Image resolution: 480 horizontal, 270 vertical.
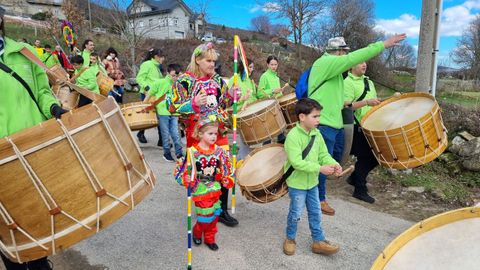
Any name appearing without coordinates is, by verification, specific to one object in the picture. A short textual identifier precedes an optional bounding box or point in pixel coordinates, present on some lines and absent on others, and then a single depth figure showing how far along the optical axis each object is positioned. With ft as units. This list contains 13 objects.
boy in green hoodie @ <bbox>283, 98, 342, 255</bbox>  10.32
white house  63.67
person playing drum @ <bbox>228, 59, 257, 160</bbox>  18.85
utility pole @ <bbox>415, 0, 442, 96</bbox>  18.28
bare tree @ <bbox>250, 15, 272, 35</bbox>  137.18
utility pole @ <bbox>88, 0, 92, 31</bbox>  84.03
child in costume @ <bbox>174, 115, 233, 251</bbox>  10.40
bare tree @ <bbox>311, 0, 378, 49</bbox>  66.74
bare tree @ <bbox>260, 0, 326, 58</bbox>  82.48
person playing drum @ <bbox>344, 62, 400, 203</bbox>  14.75
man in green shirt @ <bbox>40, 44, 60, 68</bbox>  31.08
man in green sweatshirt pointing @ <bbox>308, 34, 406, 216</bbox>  12.07
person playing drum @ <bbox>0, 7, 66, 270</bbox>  7.41
